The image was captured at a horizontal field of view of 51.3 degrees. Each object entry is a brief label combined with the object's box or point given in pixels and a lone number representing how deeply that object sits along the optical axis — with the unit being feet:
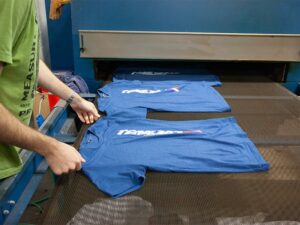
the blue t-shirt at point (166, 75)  6.67
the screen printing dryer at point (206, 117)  2.71
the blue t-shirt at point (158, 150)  3.14
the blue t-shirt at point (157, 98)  4.97
